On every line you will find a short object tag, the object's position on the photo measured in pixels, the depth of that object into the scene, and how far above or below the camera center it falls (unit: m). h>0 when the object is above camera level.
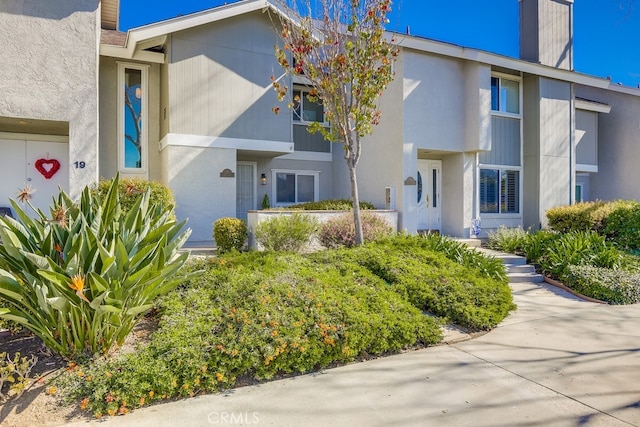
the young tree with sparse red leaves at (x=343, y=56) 8.19 +3.09
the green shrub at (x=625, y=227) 11.71 -0.64
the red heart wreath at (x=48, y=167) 12.18 +1.24
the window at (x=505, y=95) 15.13 +4.20
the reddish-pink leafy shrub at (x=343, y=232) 10.34 -0.67
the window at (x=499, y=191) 15.08 +0.56
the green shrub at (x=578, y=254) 9.55 -1.18
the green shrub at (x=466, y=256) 8.43 -1.11
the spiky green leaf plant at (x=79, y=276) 3.89 -0.69
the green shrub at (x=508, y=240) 11.75 -1.05
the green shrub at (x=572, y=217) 12.73 -0.38
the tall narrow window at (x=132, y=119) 13.28 +2.95
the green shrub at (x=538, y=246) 10.59 -1.09
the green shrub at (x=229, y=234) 10.46 -0.70
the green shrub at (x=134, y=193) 10.50 +0.44
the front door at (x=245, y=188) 15.07 +0.70
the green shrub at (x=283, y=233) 9.78 -0.64
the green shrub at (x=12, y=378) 3.63 -1.60
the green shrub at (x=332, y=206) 12.33 +0.02
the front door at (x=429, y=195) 15.01 +0.41
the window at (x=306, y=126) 15.81 +3.14
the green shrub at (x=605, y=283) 8.12 -1.63
